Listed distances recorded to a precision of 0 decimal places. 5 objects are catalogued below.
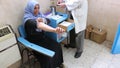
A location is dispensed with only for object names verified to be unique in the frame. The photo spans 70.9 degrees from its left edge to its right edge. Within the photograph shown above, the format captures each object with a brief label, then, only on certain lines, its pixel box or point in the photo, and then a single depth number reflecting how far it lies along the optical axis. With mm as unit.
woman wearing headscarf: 1130
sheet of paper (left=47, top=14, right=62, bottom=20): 1304
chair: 1014
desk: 1258
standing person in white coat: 1271
